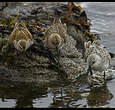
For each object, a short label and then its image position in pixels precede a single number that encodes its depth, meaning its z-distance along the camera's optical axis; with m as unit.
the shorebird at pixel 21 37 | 10.18
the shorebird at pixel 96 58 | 10.09
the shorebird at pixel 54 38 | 10.92
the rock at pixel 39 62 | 10.23
